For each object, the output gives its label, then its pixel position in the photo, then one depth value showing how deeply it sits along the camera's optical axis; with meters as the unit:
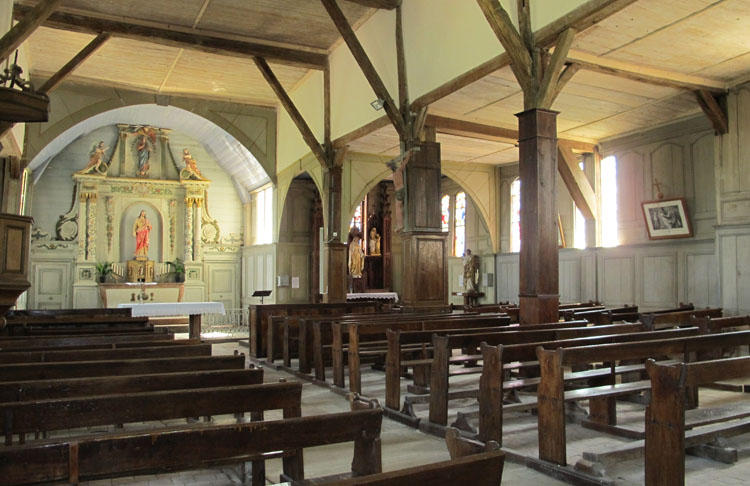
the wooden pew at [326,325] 7.80
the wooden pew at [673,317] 6.91
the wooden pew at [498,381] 4.50
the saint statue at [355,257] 17.42
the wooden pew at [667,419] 3.23
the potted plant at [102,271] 17.25
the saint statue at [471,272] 15.98
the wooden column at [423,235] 9.79
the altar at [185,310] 11.30
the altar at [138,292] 16.94
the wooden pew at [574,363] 4.04
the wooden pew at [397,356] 5.83
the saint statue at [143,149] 18.27
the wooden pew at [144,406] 2.66
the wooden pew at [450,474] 1.64
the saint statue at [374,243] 18.97
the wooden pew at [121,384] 3.29
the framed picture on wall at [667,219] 10.72
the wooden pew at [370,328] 6.66
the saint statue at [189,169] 18.64
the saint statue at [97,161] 17.48
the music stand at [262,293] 13.65
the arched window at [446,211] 17.91
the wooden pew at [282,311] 10.83
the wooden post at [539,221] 6.80
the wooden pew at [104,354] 4.59
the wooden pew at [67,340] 5.49
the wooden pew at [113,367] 3.92
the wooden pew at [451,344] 5.13
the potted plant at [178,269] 18.23
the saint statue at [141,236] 18.14
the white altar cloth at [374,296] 16.20
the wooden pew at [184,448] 1.93
